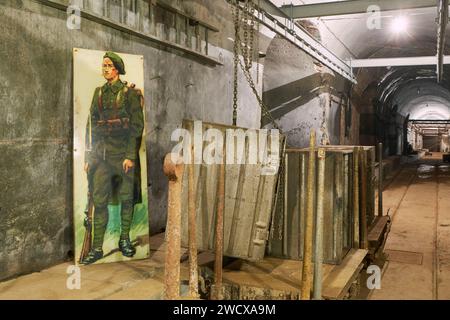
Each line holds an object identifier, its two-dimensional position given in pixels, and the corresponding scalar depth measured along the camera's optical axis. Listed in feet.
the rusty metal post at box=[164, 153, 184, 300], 9.73
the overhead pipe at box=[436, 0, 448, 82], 24.77
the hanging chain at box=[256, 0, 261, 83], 29.35
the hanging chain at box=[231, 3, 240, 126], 15.59
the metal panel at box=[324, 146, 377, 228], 22.53
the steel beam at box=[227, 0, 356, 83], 26.37
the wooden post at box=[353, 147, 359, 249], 18.10
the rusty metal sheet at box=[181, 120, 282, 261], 14.61
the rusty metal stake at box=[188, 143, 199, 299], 11.57
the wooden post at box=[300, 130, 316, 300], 11.94
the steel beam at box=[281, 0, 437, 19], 27.30
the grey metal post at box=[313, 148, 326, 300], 11.88
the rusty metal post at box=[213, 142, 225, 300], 12.80
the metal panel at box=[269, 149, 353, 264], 16.02
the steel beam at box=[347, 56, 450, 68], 44.96
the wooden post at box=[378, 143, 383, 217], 26.30
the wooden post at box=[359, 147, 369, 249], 19.19
